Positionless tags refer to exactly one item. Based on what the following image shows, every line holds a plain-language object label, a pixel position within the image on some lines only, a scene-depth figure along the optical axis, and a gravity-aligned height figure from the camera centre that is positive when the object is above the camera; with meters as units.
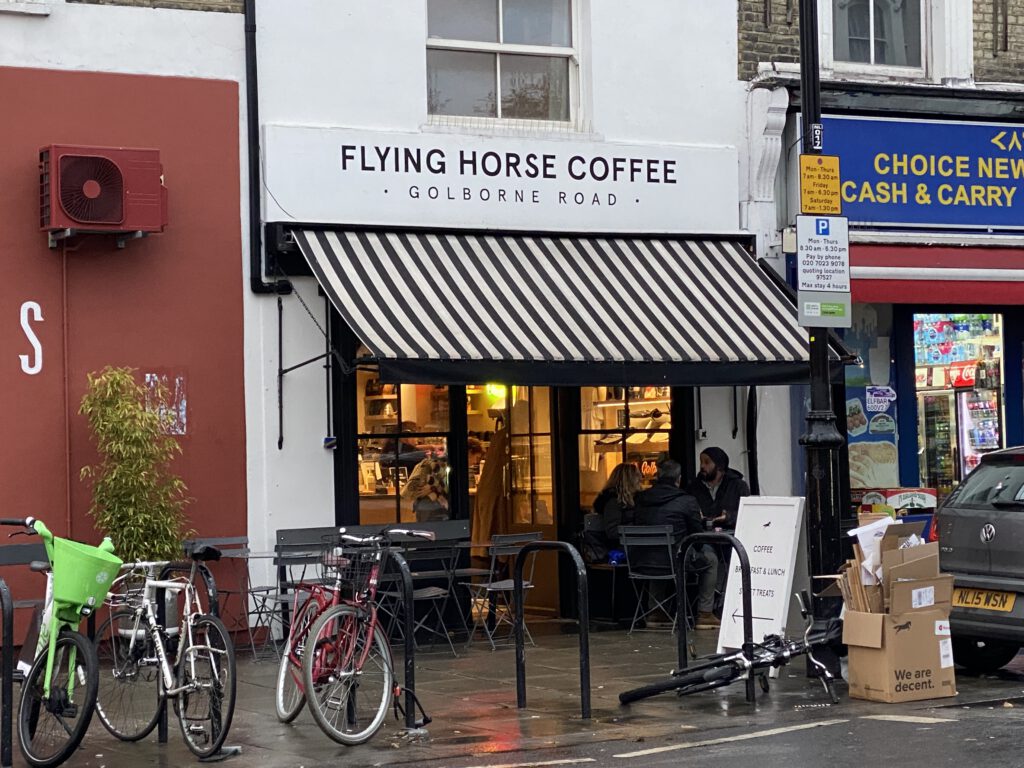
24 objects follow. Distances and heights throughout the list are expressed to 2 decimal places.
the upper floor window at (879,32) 15.60 +3.90
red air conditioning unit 11.99 +1.97
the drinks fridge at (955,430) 15.98 +0.06
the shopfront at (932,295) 14.82 +1.28
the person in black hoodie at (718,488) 14.25 -0.40
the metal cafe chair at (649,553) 13.78 -0.92
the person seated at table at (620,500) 14.41 -0.48
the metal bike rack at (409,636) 9.04 -1.03
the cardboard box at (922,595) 10.05 -0.97
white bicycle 8.54 -1.13
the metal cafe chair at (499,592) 13.09 -1.23
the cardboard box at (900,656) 10.01 -1.34
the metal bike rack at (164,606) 8.88 -0.83
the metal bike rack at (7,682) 7.98 -1.11
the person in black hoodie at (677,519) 13.95 -0.64
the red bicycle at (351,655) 8.88 -1.11
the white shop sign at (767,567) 10.82 -0.84
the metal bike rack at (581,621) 9.59 -1.07
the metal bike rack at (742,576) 10.00 -0.83
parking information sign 11.18 +1.15
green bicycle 8.44 -1.00
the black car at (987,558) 10.52 -0.80
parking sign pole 10.99 +0.07
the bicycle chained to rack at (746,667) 10.06 -1.39
